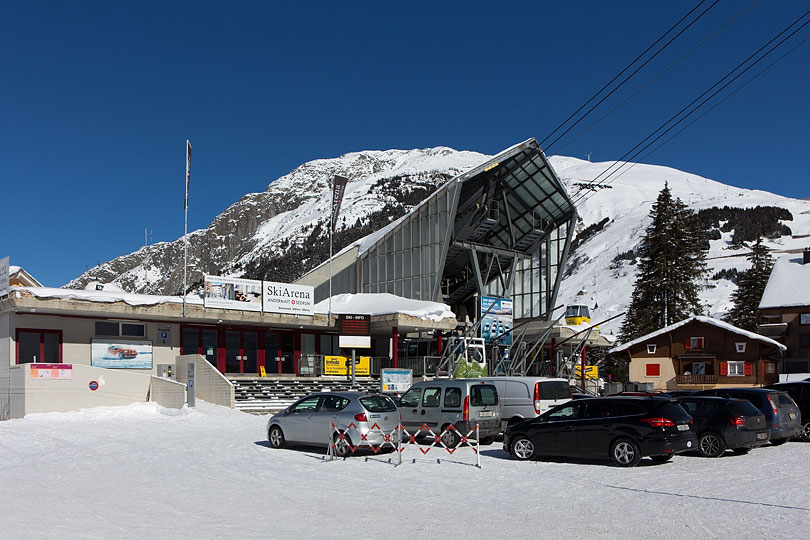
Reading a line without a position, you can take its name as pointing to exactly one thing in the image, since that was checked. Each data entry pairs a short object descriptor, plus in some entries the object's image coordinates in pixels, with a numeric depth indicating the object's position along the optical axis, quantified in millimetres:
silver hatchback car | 16312
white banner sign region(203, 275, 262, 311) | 34469
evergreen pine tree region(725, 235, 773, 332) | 61062
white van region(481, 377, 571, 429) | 19625
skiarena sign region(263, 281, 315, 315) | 36403
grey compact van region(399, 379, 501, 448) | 18047
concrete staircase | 30906
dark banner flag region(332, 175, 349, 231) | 39531
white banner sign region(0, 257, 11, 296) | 29547
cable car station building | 29359
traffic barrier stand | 16031
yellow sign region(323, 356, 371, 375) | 38625
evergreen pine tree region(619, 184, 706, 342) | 53312
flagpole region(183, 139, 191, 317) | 34828
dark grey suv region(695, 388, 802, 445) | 17438
